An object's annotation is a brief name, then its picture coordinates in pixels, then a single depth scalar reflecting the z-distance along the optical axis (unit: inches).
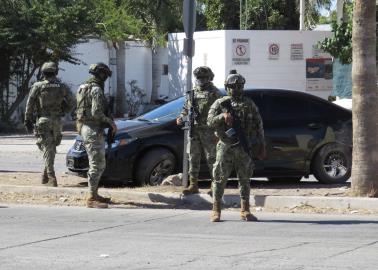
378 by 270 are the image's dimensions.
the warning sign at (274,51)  1294.3
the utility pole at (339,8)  1325.2
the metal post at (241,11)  1744.6
